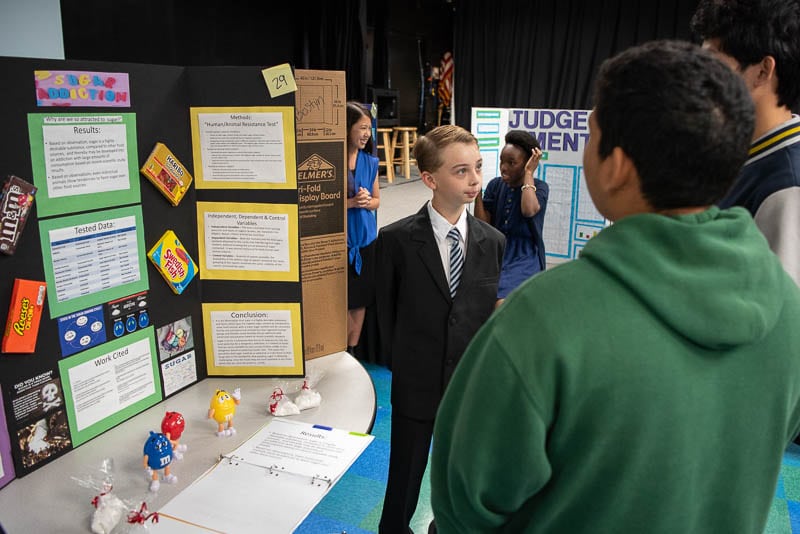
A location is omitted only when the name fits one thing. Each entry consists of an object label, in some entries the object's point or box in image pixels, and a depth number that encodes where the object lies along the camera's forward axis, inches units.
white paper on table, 37.8
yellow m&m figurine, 47.4
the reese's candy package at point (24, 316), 38.9
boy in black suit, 63.6
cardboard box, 61.8
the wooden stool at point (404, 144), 305.1
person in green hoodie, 22.1
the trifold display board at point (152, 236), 40.6
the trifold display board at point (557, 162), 148.8
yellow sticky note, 51.0
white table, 37.8
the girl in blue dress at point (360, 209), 113.9
